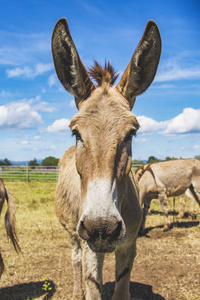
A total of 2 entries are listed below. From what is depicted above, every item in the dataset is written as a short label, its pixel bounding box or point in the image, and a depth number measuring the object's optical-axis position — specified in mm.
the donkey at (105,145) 1711
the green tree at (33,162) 38169
